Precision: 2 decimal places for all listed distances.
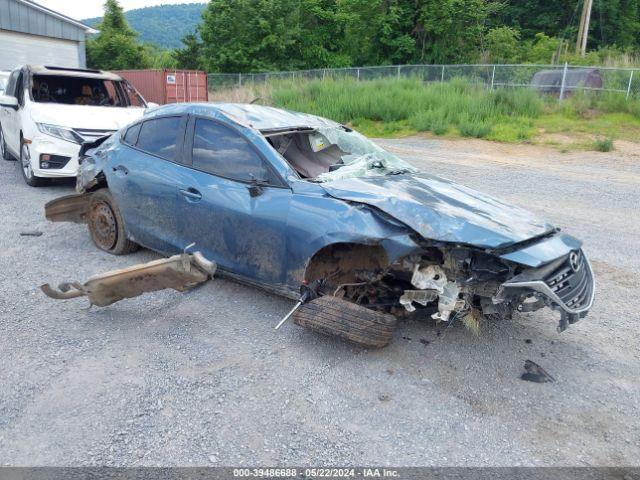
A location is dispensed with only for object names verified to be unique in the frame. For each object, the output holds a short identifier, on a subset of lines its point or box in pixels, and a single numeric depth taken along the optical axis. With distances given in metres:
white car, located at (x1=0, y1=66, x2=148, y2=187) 8.12
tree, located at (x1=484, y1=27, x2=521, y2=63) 33.19
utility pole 29.71
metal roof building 23.86
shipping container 22.73
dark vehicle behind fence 18.50
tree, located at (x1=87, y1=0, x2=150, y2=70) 42.97
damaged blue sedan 3.62
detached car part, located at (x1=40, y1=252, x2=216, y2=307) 4.18
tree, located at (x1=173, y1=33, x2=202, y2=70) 39.62
